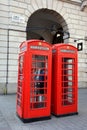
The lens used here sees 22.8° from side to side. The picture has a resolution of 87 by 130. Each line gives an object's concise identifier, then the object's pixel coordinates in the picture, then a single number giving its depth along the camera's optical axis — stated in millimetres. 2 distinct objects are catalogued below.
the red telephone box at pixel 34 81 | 6074
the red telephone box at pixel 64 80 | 6734
